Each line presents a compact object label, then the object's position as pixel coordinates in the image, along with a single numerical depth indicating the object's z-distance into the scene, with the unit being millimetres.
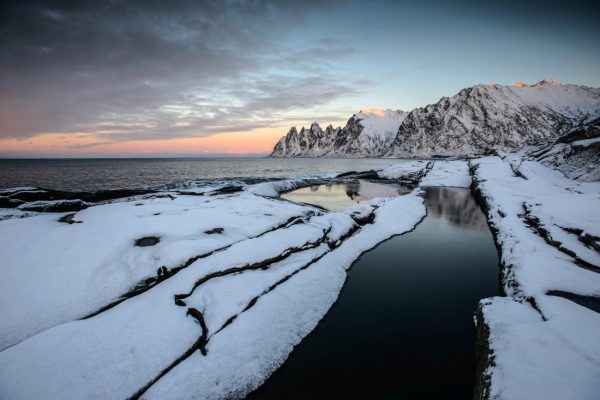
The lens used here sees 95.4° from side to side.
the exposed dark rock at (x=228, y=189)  34612
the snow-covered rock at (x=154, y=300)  6574
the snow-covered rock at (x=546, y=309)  5391
